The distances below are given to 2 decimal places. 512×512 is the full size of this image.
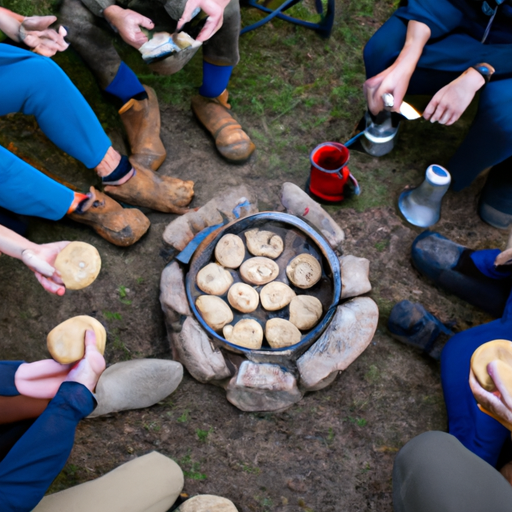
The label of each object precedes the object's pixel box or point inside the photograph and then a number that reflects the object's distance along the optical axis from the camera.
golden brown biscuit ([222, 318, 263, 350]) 2.08
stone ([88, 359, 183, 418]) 1.99
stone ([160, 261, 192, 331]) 2.12
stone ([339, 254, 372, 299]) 2.22
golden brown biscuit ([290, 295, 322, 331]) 2.13
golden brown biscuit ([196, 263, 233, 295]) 2.17
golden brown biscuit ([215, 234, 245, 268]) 2.21
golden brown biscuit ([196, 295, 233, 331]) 2.10
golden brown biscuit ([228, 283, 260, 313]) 2.14
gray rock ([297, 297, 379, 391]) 2.06
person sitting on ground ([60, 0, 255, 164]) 2.27
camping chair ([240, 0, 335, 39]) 3.28
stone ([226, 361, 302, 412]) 2.03
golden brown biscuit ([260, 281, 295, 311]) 2.18
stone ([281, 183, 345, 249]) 2.40
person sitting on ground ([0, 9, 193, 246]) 1.91
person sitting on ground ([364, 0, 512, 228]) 2.35
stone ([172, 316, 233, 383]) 2.06
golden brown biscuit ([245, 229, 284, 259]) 2.28
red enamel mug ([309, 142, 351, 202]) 2.54
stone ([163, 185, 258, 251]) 2.34
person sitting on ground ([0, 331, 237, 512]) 1.49
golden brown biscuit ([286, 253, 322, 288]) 2.21
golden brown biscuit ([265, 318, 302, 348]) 2.07
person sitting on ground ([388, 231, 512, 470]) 1.81
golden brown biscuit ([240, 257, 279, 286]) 2.21
